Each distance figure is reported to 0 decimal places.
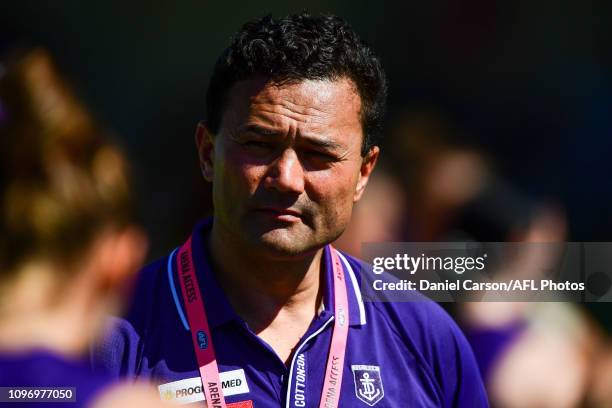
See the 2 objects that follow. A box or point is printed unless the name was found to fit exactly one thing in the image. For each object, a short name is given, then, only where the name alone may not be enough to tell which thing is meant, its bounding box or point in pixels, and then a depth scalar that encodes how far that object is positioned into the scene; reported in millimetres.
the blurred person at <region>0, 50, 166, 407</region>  6765
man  6754
